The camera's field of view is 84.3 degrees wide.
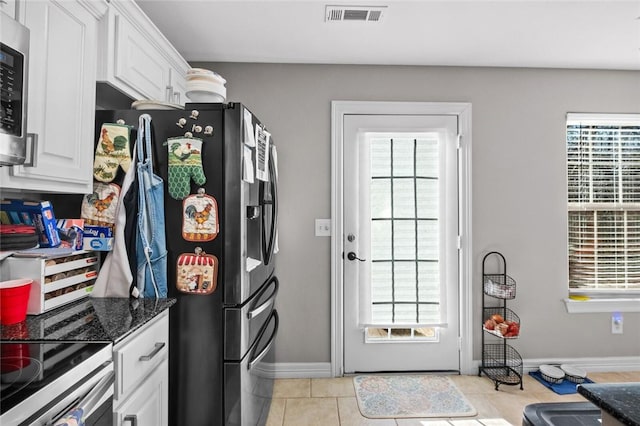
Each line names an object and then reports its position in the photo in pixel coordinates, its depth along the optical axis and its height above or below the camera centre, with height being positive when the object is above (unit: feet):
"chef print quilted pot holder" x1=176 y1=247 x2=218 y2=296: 5.29 -0.83
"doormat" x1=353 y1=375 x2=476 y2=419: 7.32 -3.93
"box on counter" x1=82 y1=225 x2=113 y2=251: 5.23 -0.31
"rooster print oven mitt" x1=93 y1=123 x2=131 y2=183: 5.25 +0.98
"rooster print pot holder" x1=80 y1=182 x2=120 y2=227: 5.26 +0.19
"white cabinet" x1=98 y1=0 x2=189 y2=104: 5.32 +2.80
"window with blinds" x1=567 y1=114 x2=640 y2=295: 9.55 +0.26
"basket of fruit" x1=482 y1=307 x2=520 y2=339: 8.29 -2.47
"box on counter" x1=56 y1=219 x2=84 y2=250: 5.14 -0.22
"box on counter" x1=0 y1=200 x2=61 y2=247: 4.89 -0.01
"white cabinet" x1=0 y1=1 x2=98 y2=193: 4.12 +1.55
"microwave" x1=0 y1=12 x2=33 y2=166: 3.53 +1.32
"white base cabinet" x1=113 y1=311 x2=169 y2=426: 3.75 -1.88
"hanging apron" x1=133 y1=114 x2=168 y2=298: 5.21 -0.14
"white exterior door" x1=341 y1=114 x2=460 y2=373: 9.05 -0.57
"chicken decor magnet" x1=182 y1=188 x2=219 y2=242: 5.32 +0.00
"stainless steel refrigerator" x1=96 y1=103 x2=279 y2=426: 5.30 -0.70
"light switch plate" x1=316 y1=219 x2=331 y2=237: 9.04 -0.19
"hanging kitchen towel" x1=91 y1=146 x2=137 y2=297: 5.23 -0.64
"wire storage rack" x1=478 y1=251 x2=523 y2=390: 8.57 -2.51
